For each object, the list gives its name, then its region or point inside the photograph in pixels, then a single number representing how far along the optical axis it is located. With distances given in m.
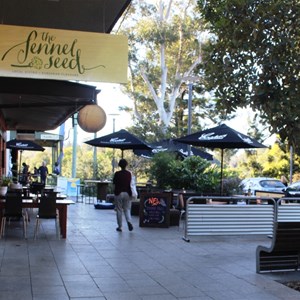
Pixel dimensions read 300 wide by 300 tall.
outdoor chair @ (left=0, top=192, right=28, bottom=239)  10.09
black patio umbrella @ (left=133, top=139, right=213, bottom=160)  18.88
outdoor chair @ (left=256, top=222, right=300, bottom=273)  6.92
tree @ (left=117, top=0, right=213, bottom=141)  32.88
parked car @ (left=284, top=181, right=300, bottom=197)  21.69
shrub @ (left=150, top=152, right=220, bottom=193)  15.29
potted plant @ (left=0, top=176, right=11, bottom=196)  11.42
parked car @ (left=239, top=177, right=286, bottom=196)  27.61
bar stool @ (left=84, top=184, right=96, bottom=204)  22.94
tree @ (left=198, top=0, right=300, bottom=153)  5.14
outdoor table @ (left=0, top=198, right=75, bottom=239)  10.34
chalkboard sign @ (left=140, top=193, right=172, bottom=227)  12.25
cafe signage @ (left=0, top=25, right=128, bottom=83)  6.53
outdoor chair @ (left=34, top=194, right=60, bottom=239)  10.16
